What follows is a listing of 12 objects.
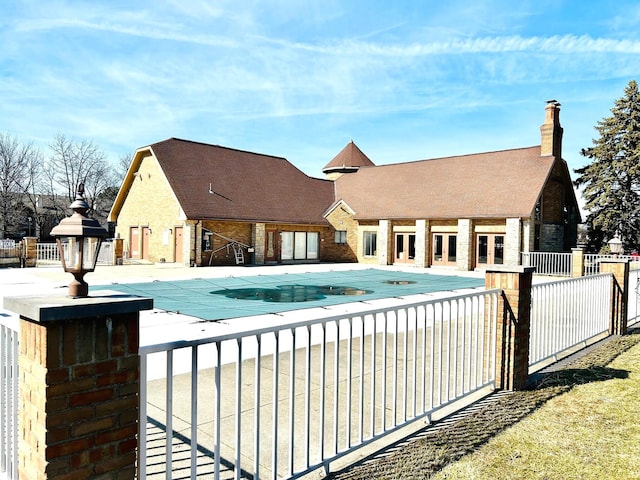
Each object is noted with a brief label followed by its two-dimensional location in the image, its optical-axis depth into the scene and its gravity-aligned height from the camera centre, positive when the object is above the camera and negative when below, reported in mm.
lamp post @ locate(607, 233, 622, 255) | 15144 -221
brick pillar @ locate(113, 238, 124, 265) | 26484 -914
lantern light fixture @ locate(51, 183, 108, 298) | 2547 -54
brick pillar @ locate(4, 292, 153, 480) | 2027 -737
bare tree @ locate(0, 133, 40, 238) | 43250 +6018
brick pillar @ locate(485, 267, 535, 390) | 5352 -1072
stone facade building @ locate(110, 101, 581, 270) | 26531 +1883
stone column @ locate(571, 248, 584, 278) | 22172 -1143
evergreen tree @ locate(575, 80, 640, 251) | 31859 +4714
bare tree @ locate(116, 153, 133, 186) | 59031 +10409
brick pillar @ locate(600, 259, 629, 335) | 8641 -1089
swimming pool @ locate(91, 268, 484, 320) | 11570 -1857
